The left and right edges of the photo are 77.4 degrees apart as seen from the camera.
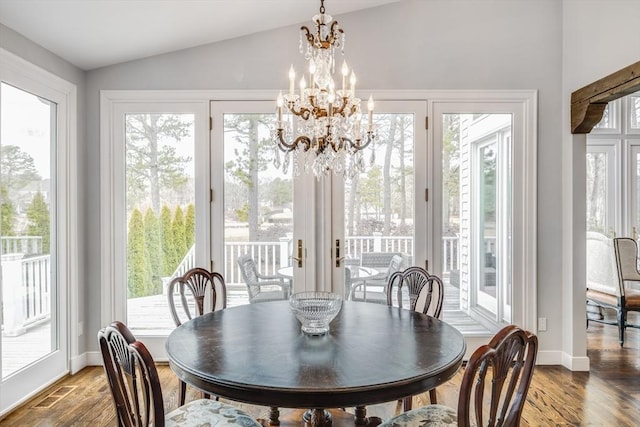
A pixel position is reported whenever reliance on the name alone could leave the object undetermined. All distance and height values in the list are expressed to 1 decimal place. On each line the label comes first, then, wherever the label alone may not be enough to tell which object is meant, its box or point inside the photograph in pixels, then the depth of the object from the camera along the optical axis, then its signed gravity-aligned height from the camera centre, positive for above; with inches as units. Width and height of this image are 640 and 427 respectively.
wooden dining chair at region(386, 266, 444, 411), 97.3 -19.4
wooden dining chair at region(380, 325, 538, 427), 48.0 -20.1
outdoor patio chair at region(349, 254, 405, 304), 137.2 -25.6
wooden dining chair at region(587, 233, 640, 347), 152.3 -25.6
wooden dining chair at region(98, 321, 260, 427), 49.4 -20.8
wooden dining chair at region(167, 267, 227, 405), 95.2 -19.5
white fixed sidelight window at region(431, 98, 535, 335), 137.6 +1.5
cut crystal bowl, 75.4 -19.3
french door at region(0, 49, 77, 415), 106.2 -4.1
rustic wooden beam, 107.5 +34.2
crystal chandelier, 79.7 +19.3
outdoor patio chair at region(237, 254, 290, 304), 137.0 -24.3
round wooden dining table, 53.8 -23.1
